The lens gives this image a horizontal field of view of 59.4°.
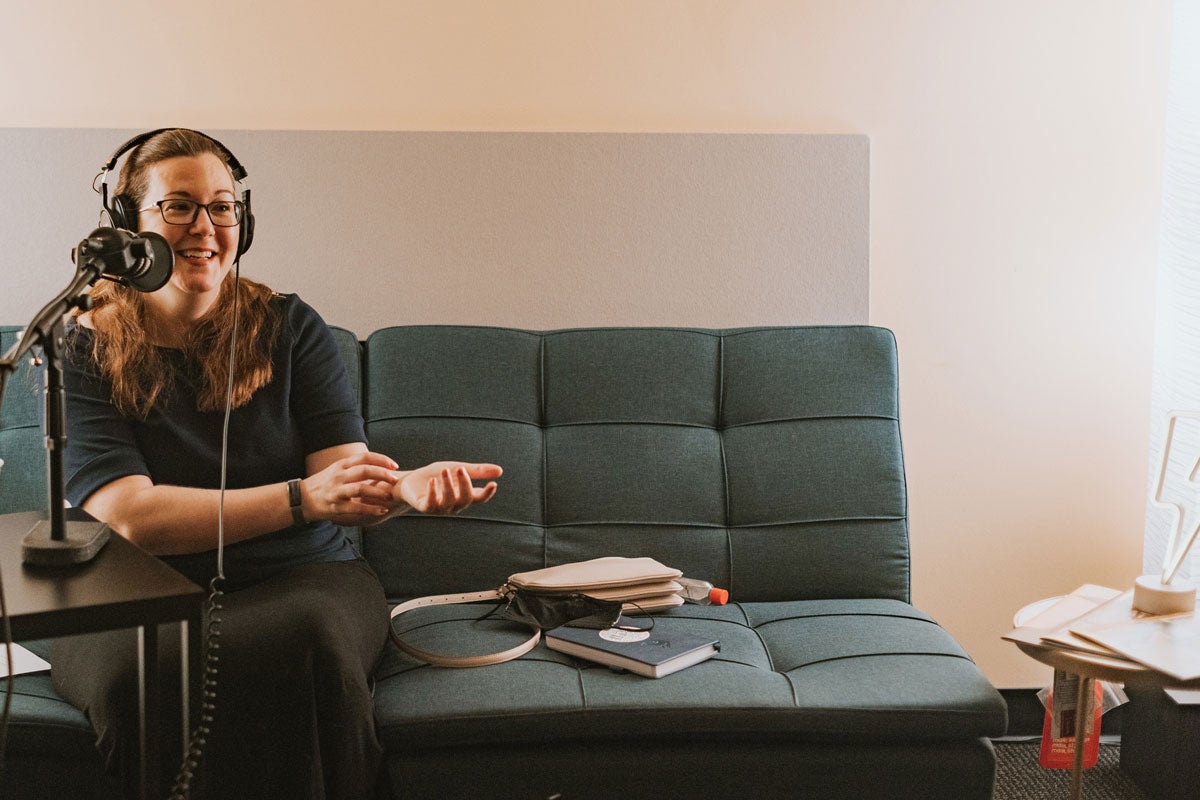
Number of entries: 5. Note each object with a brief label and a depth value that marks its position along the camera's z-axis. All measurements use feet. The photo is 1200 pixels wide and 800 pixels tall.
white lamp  5.72
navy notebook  5.46
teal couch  6.14
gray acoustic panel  7.72
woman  4.84
